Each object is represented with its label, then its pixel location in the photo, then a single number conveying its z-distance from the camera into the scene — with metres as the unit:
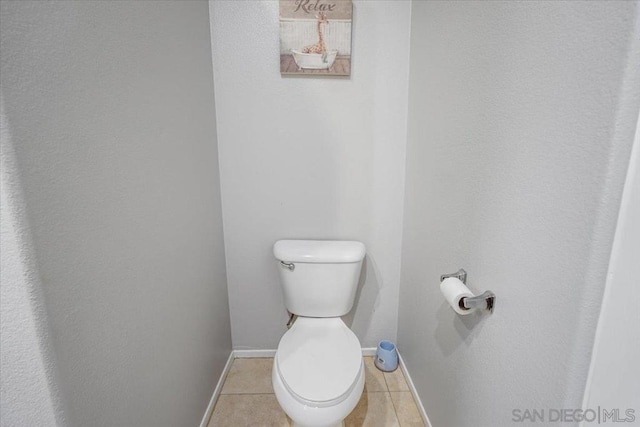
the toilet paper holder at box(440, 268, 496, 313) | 0.86
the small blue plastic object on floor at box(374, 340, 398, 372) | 1.68
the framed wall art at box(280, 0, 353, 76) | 1.39
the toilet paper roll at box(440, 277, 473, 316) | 0.91
